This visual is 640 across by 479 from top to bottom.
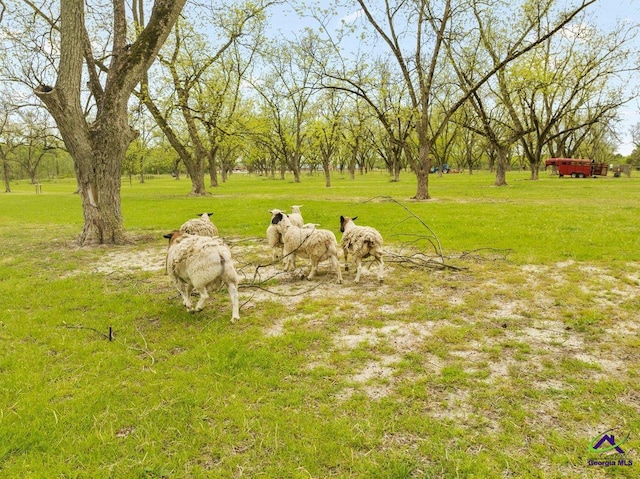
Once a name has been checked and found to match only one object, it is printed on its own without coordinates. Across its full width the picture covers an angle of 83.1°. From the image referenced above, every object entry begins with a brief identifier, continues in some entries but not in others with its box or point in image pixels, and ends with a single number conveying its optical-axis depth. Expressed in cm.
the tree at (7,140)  3725
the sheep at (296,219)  927
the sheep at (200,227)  856
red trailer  4147
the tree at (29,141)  3293
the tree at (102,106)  1008
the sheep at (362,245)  723
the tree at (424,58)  1836
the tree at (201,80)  2416
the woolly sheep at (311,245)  744
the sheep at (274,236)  827
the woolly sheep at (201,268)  541
